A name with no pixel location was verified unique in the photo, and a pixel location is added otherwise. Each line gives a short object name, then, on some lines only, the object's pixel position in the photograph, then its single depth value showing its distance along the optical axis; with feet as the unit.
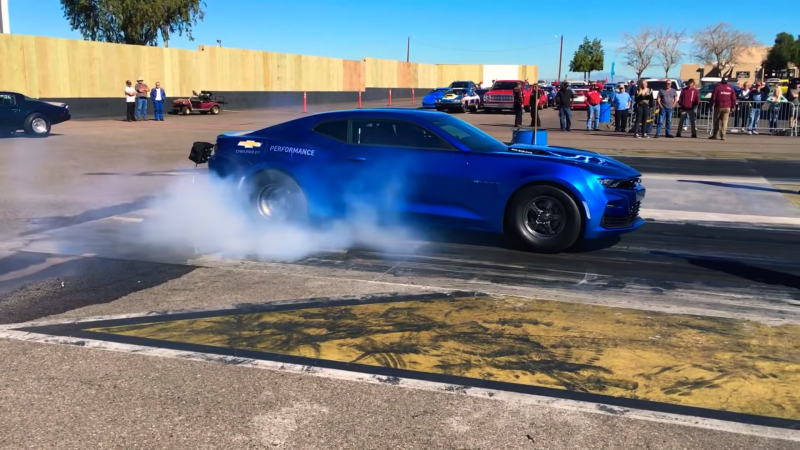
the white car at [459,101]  126.93
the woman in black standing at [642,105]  70.03
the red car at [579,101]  140.36
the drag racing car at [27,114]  66.64
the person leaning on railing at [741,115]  79.24
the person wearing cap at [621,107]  76.38
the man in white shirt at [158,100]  93.50
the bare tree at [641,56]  265.54
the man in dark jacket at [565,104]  78.16
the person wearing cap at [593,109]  82.23
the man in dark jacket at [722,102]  67.21
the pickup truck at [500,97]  122.83
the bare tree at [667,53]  264.93
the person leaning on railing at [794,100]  73.72
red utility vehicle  107.65
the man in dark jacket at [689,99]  69.36
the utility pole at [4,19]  105.70
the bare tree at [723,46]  277.85
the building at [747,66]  344.71
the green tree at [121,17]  189.98
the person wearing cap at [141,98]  91.15
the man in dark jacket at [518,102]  84.33
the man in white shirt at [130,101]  90.07
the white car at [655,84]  114.44
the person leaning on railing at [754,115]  75.72
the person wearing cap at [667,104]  69.00
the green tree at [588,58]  334.03
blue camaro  22.76
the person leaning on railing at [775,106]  74.33
